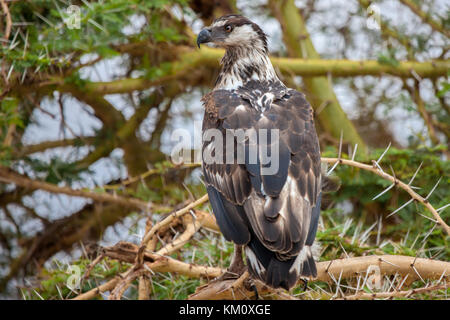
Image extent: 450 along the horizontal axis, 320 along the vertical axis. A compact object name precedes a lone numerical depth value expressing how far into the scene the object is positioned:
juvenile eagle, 5.65
